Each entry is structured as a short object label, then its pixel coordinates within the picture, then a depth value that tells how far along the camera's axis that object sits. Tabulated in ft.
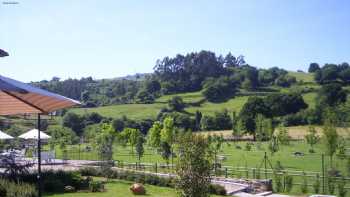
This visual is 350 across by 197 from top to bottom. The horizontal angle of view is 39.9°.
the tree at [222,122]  256.73
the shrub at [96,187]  58.23
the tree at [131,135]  146.34
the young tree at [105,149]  88.74
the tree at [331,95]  280.68
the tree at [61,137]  177.32
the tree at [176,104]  317.42
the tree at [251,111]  215.92
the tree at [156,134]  131.75
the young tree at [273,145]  133.08
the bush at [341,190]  70.13
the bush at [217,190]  67.16
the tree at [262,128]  176.28
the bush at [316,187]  73.89
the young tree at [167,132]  117.19
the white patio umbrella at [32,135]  91.19
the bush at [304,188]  74.95
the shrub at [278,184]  77.56
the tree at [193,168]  44.16
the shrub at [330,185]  74.13
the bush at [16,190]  42.14
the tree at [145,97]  371.94
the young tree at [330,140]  98.07
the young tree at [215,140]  150.12
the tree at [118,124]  251.11
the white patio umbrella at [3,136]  73.17
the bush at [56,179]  58.18
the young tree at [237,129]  203.82
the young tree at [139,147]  122.31
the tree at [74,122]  253.24
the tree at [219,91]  365.40
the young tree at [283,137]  161.62
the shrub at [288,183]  76.43
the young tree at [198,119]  263.72
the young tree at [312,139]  153.58
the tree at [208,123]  250.78
